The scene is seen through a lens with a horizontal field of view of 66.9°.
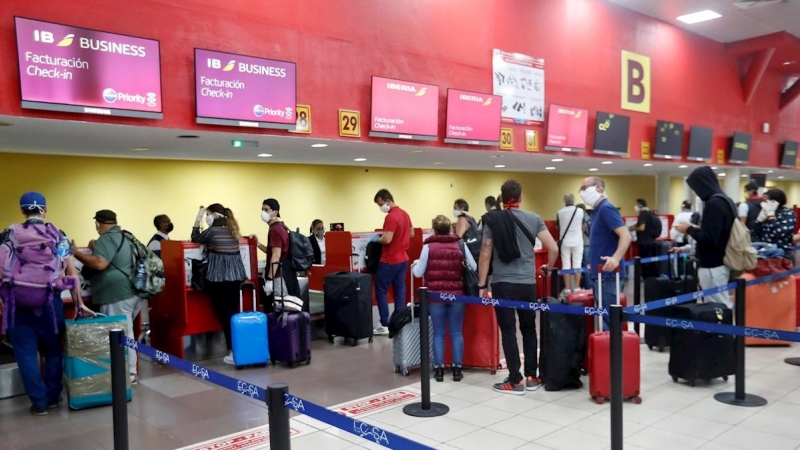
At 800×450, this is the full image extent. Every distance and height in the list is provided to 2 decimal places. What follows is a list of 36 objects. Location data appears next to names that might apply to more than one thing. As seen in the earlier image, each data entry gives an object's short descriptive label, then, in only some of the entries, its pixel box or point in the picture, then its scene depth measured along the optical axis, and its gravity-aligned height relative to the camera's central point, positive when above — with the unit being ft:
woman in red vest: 16.66 -2.39
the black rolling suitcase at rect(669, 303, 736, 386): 15.61 -4.11
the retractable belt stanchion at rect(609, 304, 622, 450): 9.86 -3.03
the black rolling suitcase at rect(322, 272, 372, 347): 21.50 -4.01
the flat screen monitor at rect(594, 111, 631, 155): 33.55 +3.22
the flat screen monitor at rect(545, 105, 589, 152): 30.81 +3.27
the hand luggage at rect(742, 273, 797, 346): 19.86 -3.79
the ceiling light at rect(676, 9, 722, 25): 37.91 +11.05
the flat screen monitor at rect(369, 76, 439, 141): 23.32 +3.25
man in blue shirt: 16.28 -1.10
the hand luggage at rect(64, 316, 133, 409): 15.19 -4.31
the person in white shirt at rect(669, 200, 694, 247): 34.34 -2.49
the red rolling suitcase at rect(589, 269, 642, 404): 14.29 -4.16
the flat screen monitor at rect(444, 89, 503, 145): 26.04 +3.25
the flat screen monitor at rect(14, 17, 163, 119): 15.21 +3.23
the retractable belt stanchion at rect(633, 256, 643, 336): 21.27 -3.68
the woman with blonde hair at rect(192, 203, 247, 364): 19.45 -2.31
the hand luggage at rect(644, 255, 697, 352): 20.88 -3.34
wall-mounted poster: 28.48 +5.12
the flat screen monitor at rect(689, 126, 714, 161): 40.34 +3.23
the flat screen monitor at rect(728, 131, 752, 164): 44.09 +3.17
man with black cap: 16.85 -2.21
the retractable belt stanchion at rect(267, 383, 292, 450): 7.27 -2.70
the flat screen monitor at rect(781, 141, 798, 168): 50.67 +3.06
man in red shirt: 22.06 -2.28
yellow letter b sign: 35.78 +6.56
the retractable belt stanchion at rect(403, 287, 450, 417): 13.65 -4.29
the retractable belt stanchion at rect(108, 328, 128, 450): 10.32 -3.37
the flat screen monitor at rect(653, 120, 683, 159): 37.70 +3.23
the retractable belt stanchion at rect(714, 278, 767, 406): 14.34 -4.59
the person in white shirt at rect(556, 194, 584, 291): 28.99 -2.22
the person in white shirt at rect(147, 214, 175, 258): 22.95 -1.48
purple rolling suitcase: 18.78 -4.54
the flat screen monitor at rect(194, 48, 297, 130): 18.63 +3.24
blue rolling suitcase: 18.47 -4.50
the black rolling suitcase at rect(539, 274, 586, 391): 15.20 -4.02
